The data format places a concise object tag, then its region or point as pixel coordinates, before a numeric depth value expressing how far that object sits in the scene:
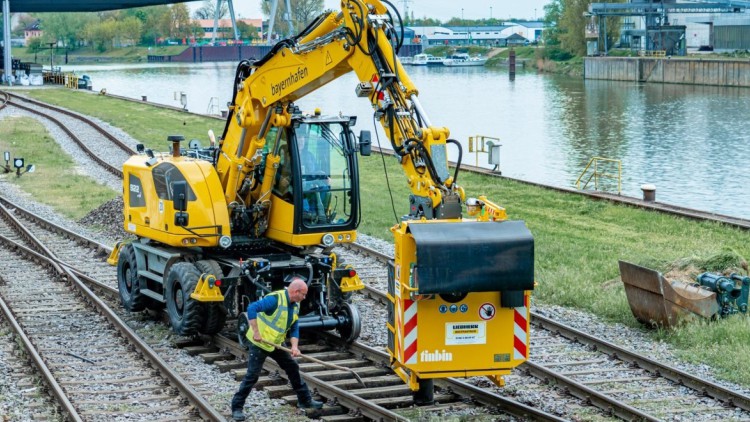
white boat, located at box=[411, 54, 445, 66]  171.62
